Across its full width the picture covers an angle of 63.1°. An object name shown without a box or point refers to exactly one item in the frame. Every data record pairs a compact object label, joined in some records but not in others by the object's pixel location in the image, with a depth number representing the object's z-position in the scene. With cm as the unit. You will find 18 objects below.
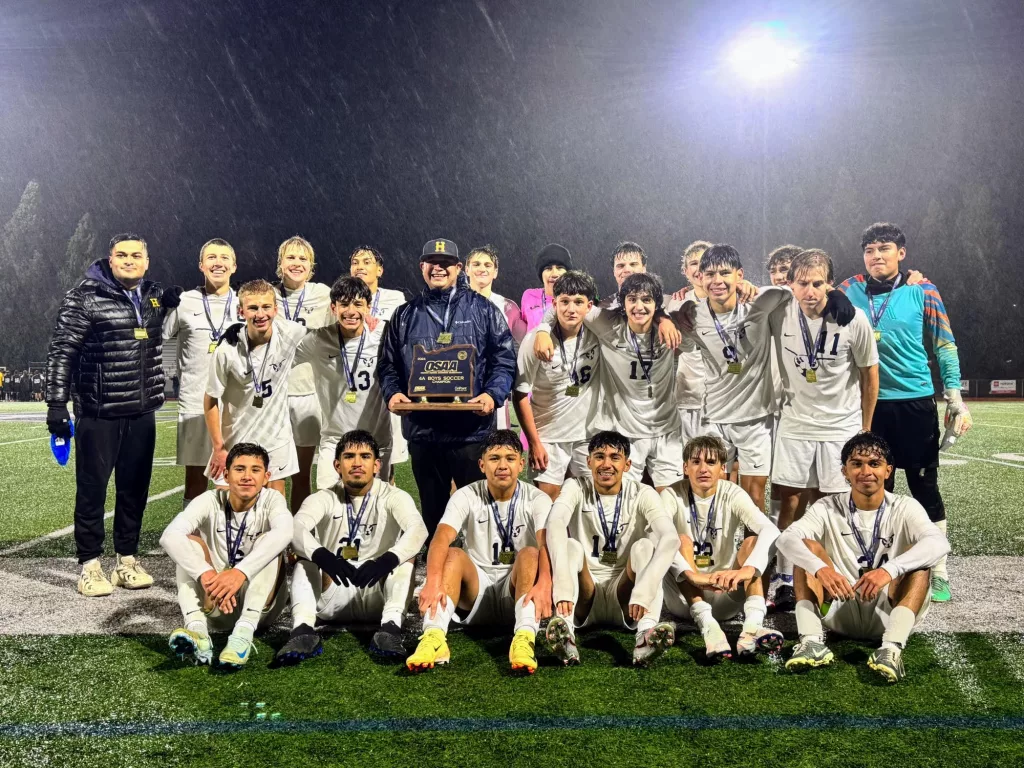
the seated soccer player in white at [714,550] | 358
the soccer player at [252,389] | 450
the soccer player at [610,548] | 339
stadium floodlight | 2541
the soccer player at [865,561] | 331
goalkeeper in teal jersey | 467
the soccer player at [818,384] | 438
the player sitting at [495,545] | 356
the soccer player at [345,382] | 473
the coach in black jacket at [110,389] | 466
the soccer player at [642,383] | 453
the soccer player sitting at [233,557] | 345
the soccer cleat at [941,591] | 435
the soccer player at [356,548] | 355
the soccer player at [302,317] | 500
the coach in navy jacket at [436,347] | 435
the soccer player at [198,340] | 508
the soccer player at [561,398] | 456
